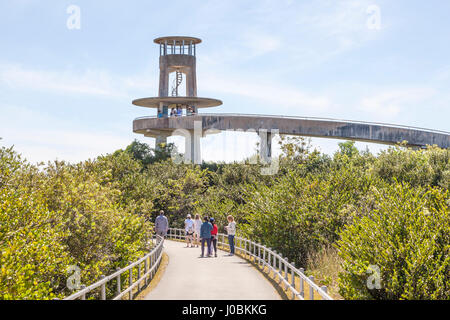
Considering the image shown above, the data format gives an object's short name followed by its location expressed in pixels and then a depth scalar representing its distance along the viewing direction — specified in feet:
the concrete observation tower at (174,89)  233.35
